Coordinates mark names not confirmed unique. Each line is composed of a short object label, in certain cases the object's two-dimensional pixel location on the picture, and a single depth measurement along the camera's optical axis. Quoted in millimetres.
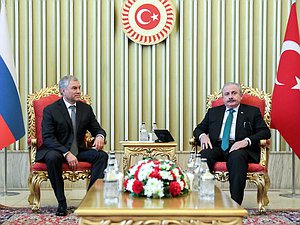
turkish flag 5586
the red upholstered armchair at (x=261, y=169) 4836
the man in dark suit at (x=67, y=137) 4734
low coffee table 2721
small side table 5327
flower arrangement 3180
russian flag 5472
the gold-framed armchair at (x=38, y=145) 4859
